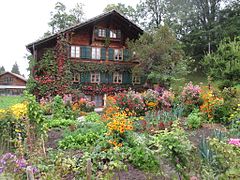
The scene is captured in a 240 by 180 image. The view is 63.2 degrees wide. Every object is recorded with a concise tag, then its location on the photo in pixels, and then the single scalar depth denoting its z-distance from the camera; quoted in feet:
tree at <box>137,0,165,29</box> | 89.02
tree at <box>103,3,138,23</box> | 88.09
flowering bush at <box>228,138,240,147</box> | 8.58
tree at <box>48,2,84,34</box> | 88.88
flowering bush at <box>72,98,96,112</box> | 36.65
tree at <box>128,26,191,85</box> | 49.19
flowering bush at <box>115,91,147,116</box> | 28.73
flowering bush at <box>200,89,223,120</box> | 23.13
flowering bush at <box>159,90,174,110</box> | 29.83
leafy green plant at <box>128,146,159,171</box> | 11.88
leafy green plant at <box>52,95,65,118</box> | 27.01
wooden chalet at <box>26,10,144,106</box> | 51.73
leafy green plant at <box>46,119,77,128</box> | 22.11
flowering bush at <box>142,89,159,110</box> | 29.80
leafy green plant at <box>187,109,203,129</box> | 20.83
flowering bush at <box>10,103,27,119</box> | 17.28
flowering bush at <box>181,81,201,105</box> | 27.99
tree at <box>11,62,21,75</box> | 235.68
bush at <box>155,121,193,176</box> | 9.10
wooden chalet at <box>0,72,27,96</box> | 117.91
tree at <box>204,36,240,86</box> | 38.86
